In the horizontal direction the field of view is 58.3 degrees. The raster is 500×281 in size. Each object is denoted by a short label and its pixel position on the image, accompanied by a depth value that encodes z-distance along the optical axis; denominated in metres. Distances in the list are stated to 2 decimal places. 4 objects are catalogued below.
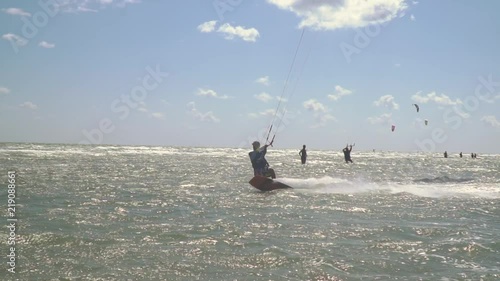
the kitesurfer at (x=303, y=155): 48.19
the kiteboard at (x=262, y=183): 19.52
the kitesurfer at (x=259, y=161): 19.88
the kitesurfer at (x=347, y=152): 53.36
